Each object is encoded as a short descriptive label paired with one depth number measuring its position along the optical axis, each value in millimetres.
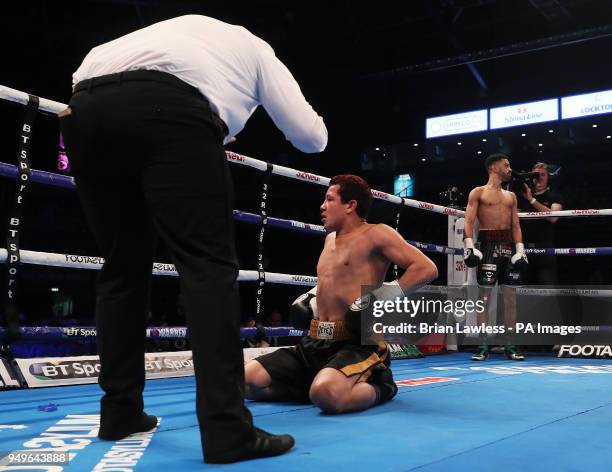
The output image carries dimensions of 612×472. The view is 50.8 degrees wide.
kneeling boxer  2467
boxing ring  1452
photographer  5980
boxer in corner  5125
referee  1406
